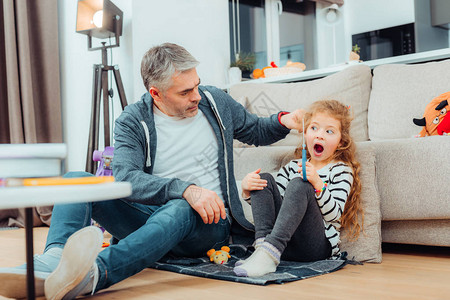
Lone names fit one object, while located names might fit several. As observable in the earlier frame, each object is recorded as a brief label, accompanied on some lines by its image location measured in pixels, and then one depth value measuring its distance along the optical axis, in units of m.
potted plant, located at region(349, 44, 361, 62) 3.09
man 1.44
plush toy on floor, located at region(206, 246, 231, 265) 1.75
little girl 1.57
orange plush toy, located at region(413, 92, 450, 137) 1.95
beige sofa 1.79
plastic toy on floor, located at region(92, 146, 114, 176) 2.62
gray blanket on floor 1.51
